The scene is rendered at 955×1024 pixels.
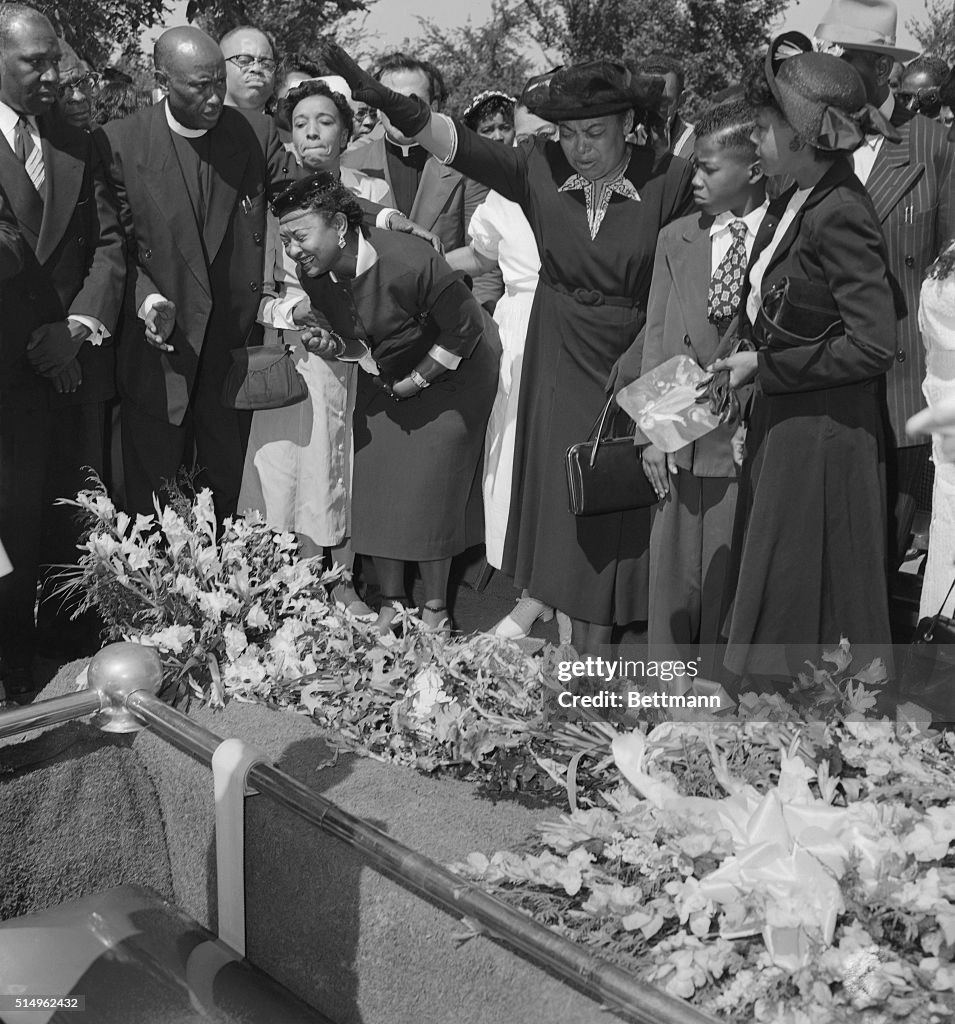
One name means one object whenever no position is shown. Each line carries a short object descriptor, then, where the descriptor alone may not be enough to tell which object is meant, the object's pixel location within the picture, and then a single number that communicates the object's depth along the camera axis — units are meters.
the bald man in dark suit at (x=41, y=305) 4.19
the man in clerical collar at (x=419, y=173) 5.40
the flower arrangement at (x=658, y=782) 1.72
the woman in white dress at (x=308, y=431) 4.90
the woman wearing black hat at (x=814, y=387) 3.25
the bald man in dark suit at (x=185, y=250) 4.60
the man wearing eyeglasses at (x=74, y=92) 4.48
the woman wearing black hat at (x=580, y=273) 4.00
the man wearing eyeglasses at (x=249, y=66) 5.48
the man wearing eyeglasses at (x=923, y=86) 6.94
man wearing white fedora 3.98
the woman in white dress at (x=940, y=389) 3.71
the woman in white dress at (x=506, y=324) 4.66
